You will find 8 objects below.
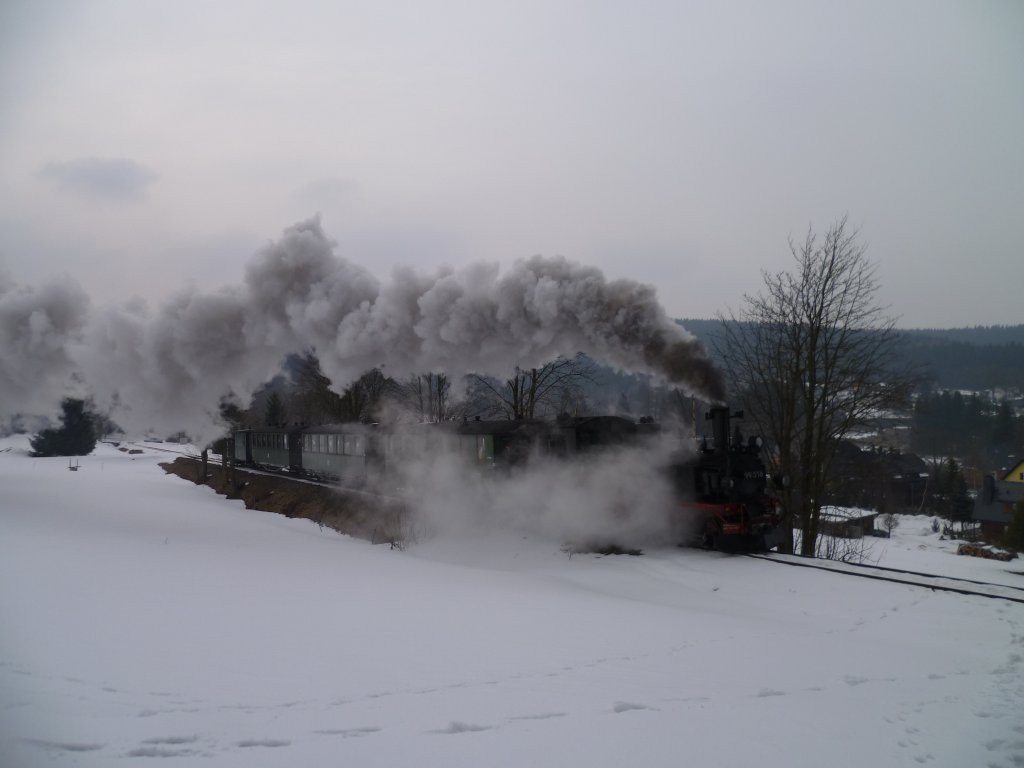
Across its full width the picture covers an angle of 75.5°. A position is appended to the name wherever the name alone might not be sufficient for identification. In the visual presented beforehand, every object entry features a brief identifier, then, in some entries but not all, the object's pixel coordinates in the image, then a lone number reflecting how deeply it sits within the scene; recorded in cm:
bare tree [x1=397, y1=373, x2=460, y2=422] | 3850
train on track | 1277
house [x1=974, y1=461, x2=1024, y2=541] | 4141
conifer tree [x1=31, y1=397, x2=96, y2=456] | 4705
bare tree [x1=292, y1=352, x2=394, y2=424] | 3800
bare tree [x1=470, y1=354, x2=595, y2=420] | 3073
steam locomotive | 1271
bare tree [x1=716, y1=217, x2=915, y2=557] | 1647
